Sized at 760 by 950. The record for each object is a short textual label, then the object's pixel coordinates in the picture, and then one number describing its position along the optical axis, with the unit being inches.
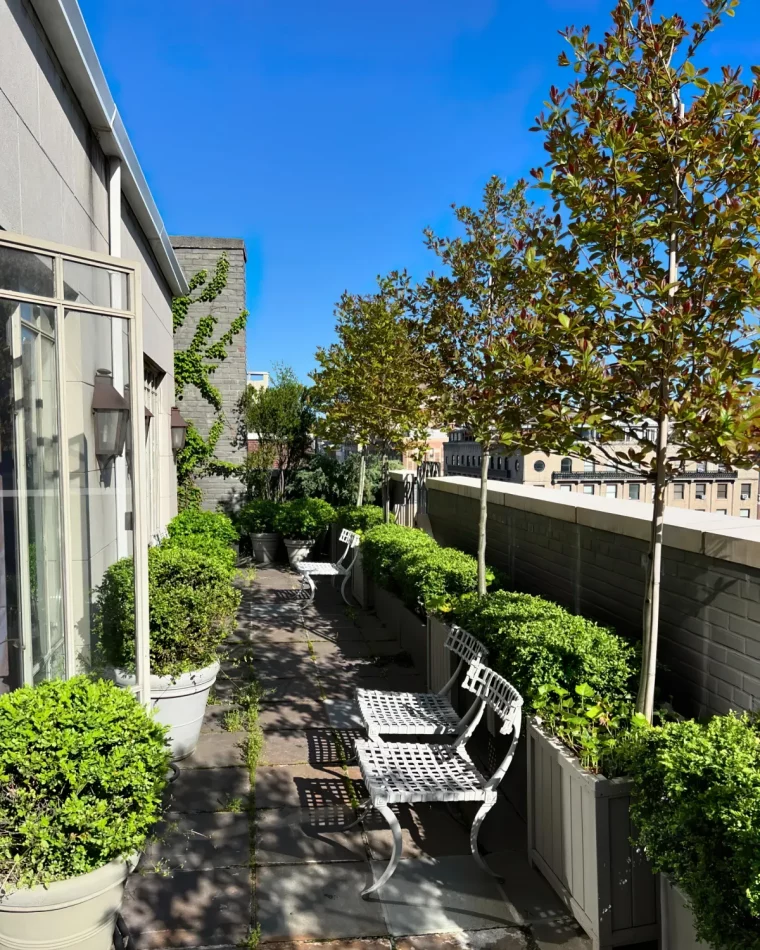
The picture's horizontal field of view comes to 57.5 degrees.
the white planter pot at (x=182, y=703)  170.6
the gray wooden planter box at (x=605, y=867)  106.9
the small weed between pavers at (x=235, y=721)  196.7
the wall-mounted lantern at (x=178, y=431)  399.5
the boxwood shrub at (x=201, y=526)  341.4
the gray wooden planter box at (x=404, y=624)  245.3
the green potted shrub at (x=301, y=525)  470.3
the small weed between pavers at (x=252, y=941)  109.9
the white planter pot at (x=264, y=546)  486.3
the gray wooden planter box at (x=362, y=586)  351.3
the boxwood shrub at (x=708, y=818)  78.7
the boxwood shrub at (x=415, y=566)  225.1
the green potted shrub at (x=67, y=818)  89.0
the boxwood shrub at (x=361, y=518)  399.2
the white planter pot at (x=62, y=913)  88.2
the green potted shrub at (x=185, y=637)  171.9
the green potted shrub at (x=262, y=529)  486.9
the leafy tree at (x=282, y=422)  538.0
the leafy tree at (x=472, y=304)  208.7
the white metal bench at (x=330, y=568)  352.1
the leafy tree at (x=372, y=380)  305.6
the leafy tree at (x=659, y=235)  106.6
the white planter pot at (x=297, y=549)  459.2
